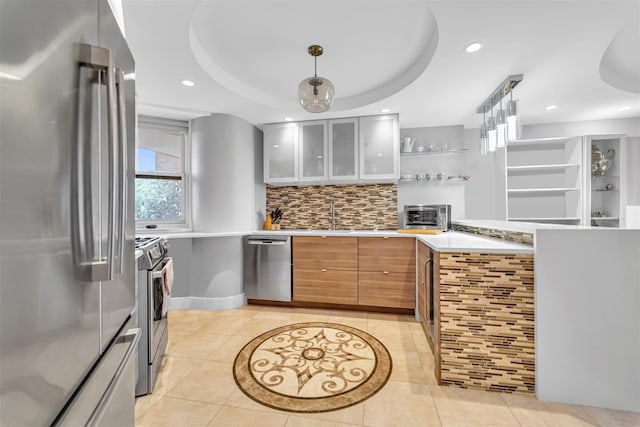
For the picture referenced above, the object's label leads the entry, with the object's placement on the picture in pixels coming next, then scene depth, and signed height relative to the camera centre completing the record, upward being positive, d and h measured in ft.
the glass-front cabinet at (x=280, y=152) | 11.89 +2.60
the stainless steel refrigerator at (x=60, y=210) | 1.41 +0.01
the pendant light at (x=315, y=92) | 6.97 +3.08
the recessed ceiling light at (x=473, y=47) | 6.48 +3.98
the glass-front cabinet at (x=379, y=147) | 11.14 +2.63
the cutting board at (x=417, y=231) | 10.30 -0.80
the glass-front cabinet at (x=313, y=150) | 11.66 +2.64
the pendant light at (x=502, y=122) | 7.59 +2.73
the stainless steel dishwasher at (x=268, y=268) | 10.81 -2.30
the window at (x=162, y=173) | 10.86 +1.55
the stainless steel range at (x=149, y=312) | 5.55 -2.14
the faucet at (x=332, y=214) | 12.74 -0.15
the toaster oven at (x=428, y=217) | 11.16 -0.27
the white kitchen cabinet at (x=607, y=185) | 11.64 +1.09
